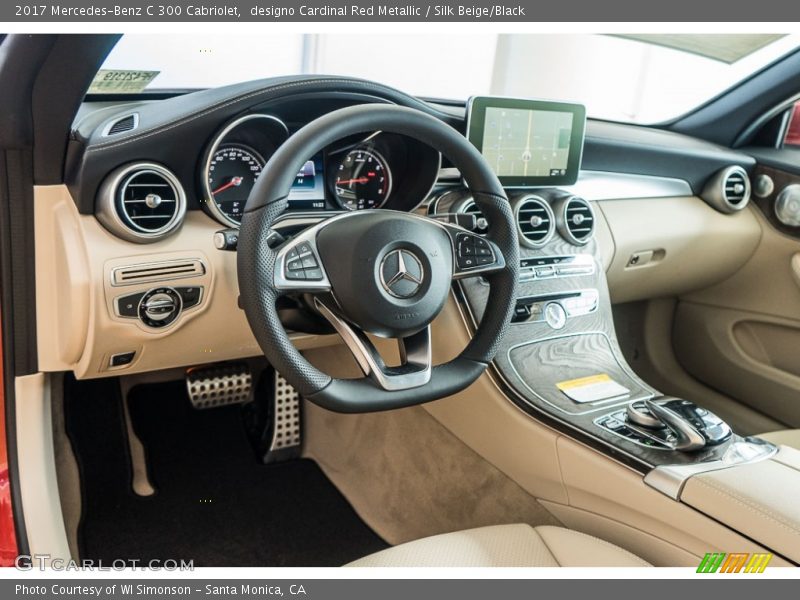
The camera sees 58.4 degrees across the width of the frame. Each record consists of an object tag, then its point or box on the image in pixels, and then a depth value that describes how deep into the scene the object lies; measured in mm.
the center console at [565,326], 1272
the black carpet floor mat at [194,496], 1737
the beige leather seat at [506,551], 1144
